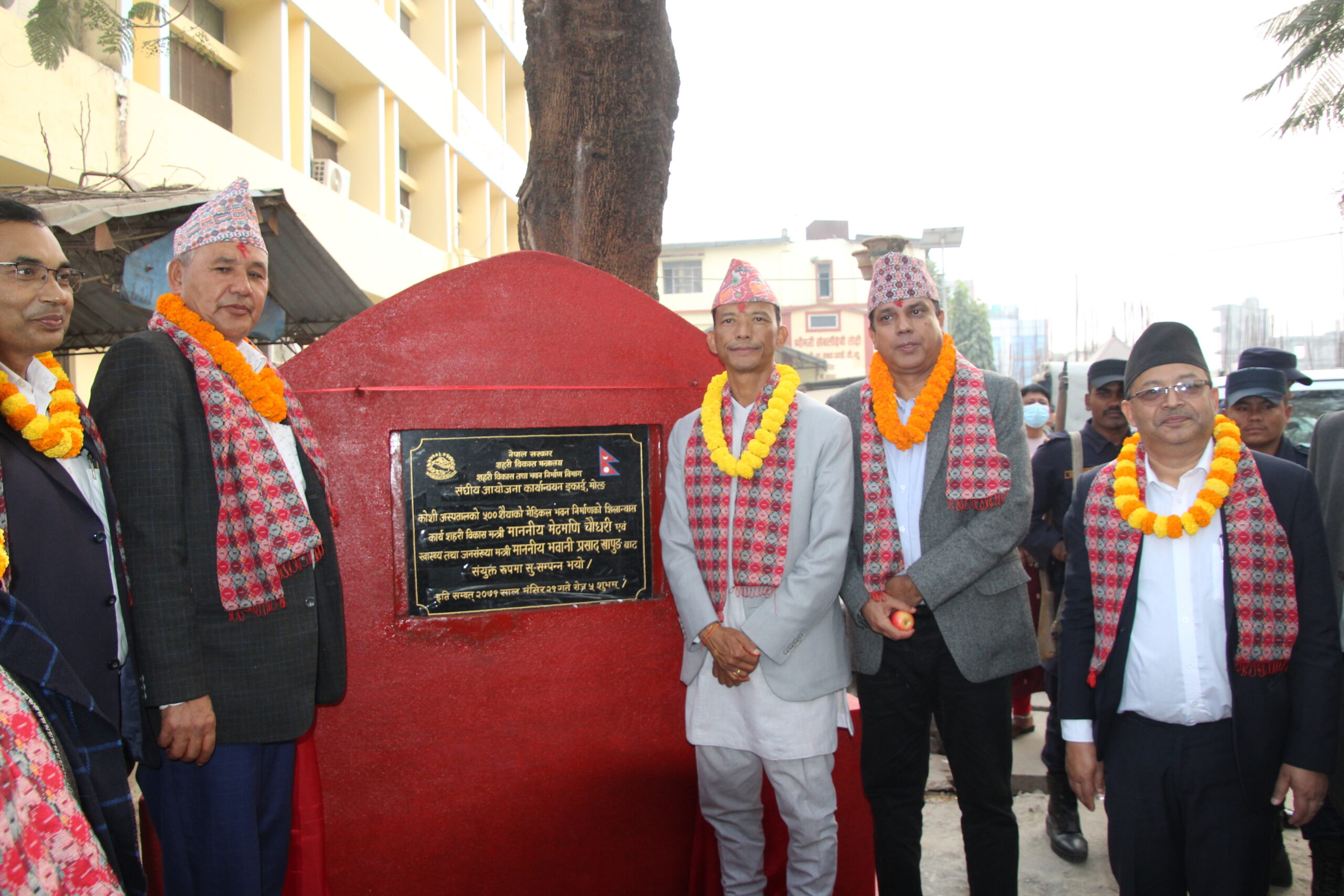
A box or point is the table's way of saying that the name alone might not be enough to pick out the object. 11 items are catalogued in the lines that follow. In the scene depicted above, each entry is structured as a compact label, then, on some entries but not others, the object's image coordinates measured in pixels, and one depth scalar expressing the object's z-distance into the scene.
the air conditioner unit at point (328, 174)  10.89
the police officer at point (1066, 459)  3.87
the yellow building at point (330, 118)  6.63
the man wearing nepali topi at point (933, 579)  2.48
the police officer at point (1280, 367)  3.64
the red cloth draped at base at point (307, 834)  2.46
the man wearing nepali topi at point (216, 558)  1.98
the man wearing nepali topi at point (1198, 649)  2.06
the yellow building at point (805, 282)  31.73
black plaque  2.66
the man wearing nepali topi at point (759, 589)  2.48
